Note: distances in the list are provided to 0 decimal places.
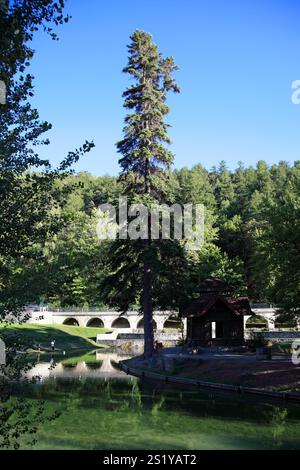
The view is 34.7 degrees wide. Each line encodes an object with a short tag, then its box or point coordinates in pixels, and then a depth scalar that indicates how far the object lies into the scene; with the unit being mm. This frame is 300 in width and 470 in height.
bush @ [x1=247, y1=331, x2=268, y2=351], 38312
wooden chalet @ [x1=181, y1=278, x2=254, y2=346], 39906
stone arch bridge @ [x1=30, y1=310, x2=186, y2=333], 77062
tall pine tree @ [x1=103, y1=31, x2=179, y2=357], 35562
